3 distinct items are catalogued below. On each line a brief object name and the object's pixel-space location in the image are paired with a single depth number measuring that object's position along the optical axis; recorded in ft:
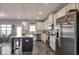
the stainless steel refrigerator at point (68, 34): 4.02
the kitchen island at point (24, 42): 9.11
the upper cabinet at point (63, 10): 6.19
